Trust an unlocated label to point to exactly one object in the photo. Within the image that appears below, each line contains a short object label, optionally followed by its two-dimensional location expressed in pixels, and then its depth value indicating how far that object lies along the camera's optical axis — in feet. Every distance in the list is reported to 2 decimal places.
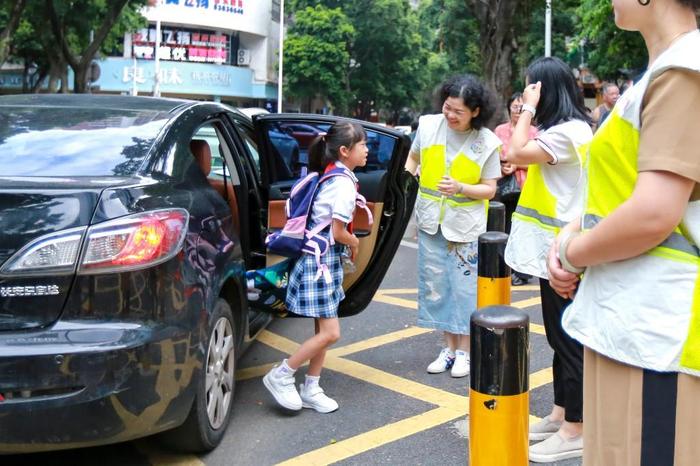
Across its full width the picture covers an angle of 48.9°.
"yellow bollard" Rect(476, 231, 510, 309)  12.89
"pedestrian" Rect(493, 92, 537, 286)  23.62
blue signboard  135.85
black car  9.03
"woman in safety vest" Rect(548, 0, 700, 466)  5.03
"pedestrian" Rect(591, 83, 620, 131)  28.99
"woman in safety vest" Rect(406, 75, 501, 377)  14.19
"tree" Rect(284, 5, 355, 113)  133.28
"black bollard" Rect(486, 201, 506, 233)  15.76
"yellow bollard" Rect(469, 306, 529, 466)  7.54
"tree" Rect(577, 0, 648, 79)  44.01
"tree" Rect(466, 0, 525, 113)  43.80
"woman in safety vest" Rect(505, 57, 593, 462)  10.89
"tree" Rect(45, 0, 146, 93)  67.36
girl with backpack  12.54
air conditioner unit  150.41
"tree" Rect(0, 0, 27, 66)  57.98
